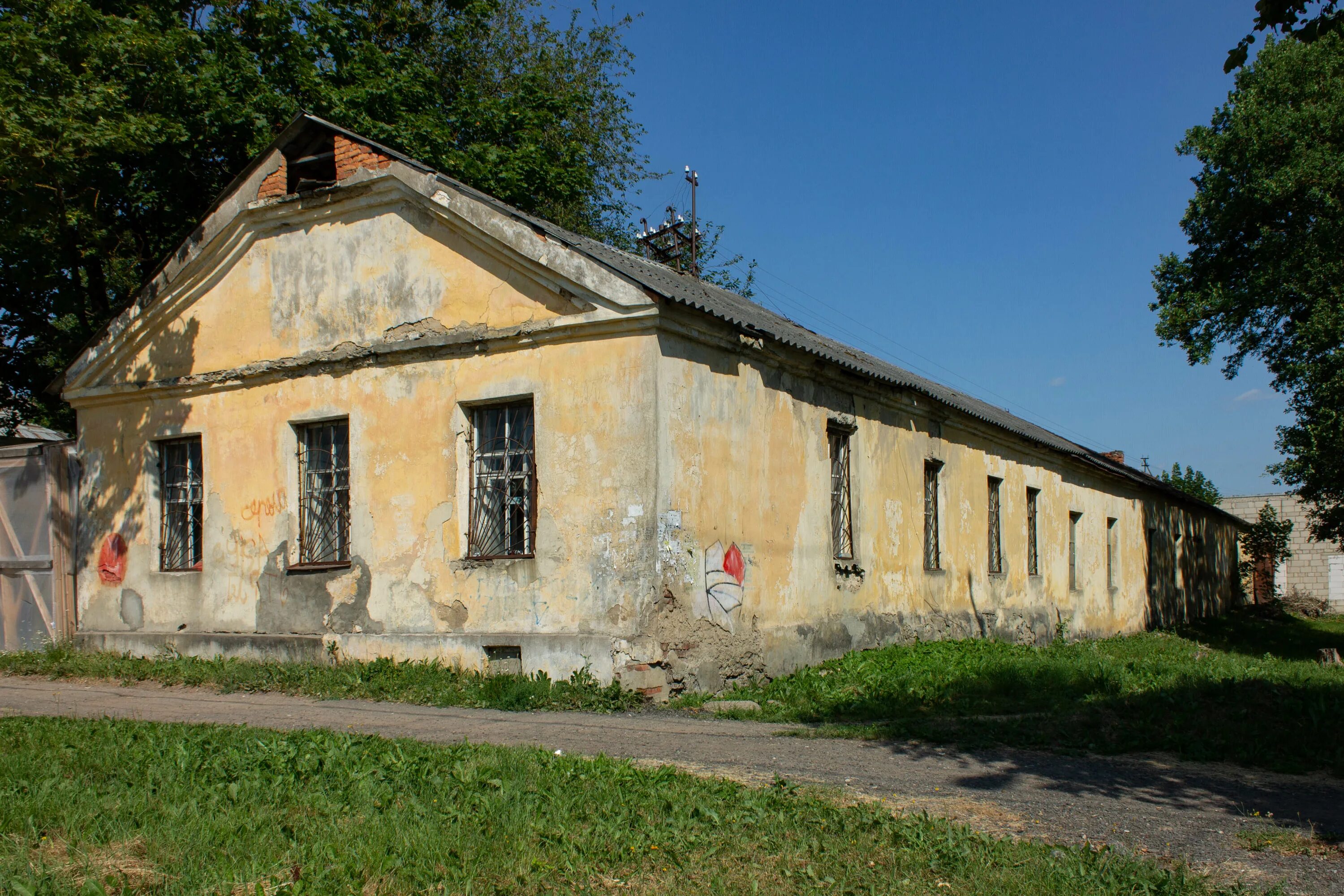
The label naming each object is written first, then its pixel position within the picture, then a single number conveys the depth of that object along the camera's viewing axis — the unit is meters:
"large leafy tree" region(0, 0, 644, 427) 12.75
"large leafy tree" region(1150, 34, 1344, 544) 18.39
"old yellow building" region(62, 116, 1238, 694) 9.87
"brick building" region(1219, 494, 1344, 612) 41.31
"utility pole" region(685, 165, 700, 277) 18.94
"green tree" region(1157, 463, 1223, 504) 45.25
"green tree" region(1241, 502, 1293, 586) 38.84
